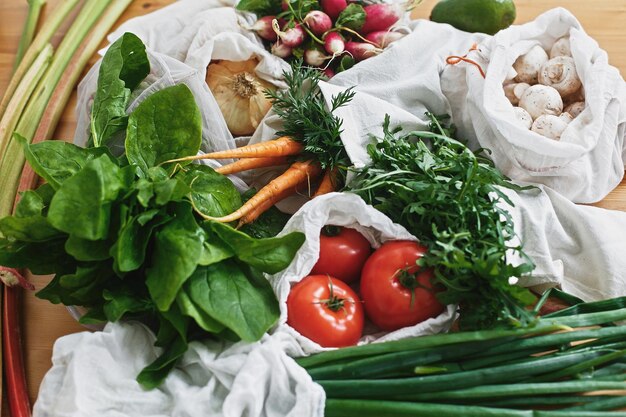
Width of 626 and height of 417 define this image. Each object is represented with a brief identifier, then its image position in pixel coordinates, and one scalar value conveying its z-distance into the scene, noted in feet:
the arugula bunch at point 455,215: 2.98
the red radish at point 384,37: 4.33
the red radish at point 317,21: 4.22
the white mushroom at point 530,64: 4.07
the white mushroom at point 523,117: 3.81
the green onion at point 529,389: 2.87
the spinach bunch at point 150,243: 2.87
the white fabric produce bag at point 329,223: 3.23
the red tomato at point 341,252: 3.46
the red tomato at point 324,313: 3.18
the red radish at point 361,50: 4.25
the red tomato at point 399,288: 3.22
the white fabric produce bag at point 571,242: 3.46
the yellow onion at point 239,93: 4.14
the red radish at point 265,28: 4.30
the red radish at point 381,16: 4.33
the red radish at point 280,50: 4.22
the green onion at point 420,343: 2.95
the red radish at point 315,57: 4.22
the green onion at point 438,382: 2.92
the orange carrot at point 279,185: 3.53
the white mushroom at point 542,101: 3.84
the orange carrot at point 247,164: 3.75
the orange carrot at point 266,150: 3.66
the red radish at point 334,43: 4.17
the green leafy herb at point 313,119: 3.74
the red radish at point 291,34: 4.18
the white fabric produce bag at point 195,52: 3.94
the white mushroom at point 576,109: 3.88
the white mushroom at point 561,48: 4.07
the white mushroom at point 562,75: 3.94
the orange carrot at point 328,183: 3.78
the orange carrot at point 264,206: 3.66
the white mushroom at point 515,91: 4.01
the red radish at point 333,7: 4.31
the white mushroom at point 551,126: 3.76
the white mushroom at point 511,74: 4.02
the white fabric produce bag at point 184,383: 2.91
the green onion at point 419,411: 2.82
